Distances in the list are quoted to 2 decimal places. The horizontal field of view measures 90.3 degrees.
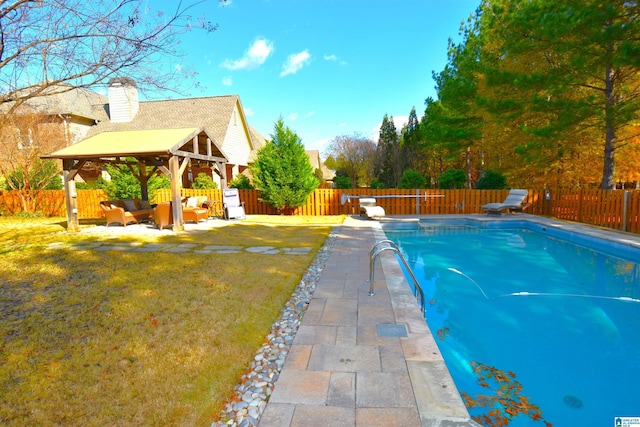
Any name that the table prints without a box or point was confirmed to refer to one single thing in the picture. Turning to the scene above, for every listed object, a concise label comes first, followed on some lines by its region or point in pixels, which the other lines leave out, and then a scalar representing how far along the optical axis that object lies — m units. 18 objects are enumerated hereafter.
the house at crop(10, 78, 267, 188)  18.81
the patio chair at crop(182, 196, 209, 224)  10.48
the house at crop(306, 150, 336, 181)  35.06
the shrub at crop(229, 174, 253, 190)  14.87
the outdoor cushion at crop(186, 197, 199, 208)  11.25
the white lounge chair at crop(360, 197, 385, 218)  11.98
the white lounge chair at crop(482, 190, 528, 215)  12.09
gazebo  8.96
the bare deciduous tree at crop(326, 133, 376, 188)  29.28
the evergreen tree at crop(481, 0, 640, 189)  8.62
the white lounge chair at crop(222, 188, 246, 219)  11.78
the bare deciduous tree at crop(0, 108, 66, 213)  12.67
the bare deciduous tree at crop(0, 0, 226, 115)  4.45
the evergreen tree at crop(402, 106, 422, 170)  26.98
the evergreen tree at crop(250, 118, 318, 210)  12.78
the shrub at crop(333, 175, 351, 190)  17.55
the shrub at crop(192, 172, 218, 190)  14.71
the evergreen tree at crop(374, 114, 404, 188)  27.14
